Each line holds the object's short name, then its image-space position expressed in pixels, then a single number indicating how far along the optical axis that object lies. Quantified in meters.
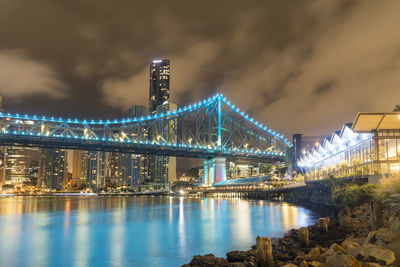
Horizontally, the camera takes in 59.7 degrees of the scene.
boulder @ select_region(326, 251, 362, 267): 8.20
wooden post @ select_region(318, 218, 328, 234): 17.58
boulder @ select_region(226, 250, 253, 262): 13.08
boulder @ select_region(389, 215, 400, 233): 10.68
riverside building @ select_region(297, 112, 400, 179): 27.34
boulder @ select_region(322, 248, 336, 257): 9.83
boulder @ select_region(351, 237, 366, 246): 11.95
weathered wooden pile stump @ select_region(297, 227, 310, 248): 14.70
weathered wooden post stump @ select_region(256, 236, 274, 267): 11.89
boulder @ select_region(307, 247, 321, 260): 10.55
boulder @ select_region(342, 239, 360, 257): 9.51
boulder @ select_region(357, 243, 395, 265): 8.57
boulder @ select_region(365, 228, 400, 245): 10.18
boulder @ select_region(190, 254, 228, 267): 12.38
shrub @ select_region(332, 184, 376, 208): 20.40
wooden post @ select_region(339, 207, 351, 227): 18.44
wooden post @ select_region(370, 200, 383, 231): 13.78
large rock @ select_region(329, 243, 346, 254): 10.02
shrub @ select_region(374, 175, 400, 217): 13.54
